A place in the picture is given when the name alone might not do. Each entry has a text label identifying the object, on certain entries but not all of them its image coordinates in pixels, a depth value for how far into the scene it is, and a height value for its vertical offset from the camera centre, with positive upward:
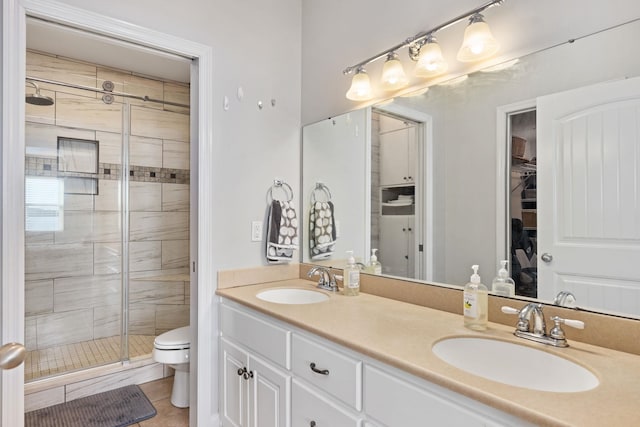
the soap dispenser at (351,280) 1.78 -0.34
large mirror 1.09 +0.16
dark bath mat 2.03 -1.22
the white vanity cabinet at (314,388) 0.89 -0.57
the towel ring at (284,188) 2.18 +0.18
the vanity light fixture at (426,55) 1.36 +0.71
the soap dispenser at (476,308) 1.22 -0.33
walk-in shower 2.77 +0.02
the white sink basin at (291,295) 1.89 -0.45
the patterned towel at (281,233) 2.10 -0.11
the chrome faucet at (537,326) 1.05 -0.35
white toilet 2.17 -0.89
